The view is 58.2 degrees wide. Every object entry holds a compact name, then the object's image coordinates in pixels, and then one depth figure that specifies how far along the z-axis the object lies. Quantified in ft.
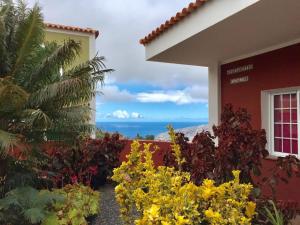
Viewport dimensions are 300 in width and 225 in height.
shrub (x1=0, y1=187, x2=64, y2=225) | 12.84
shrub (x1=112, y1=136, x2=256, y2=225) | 7.76
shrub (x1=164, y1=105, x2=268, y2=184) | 10.90
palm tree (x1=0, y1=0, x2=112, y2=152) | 14.85
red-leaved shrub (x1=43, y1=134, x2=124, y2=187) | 20.98
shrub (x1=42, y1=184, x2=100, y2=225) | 13.20
